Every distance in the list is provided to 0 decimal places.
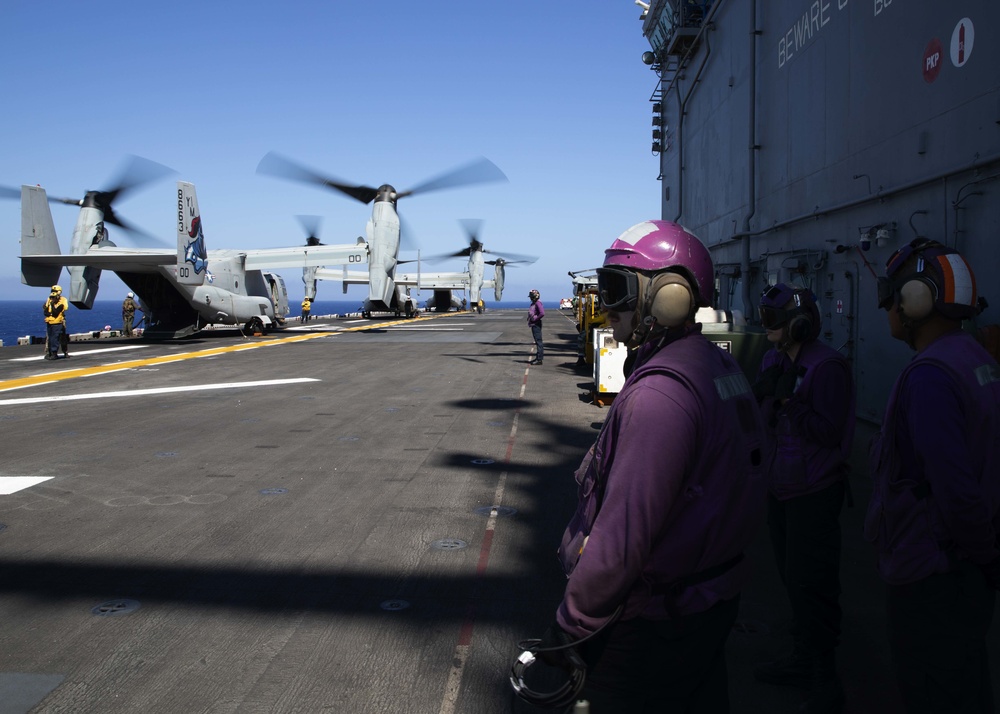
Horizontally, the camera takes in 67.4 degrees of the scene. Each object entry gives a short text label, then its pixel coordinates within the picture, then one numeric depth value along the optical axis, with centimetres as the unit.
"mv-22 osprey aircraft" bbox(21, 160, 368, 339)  2370
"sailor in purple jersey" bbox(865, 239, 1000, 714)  244
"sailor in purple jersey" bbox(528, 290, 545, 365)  1966
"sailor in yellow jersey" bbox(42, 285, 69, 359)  2000
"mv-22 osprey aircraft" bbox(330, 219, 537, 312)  6900
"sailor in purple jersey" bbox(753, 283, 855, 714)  355
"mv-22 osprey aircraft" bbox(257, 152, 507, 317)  3247
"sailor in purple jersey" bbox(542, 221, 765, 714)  197
